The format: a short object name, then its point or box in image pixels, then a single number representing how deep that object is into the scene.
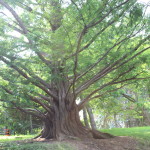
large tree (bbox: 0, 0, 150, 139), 5.00
